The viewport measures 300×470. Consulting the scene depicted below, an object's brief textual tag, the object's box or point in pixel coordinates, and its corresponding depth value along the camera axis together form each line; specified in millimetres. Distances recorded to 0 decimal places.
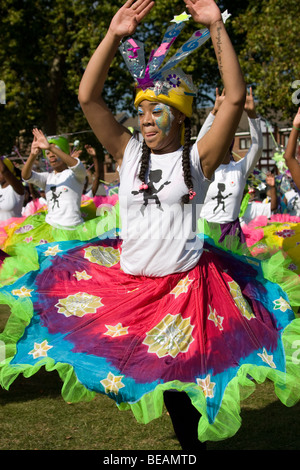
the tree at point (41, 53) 22422
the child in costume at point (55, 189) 7672
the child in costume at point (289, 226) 4795
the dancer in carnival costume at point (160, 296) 3039
